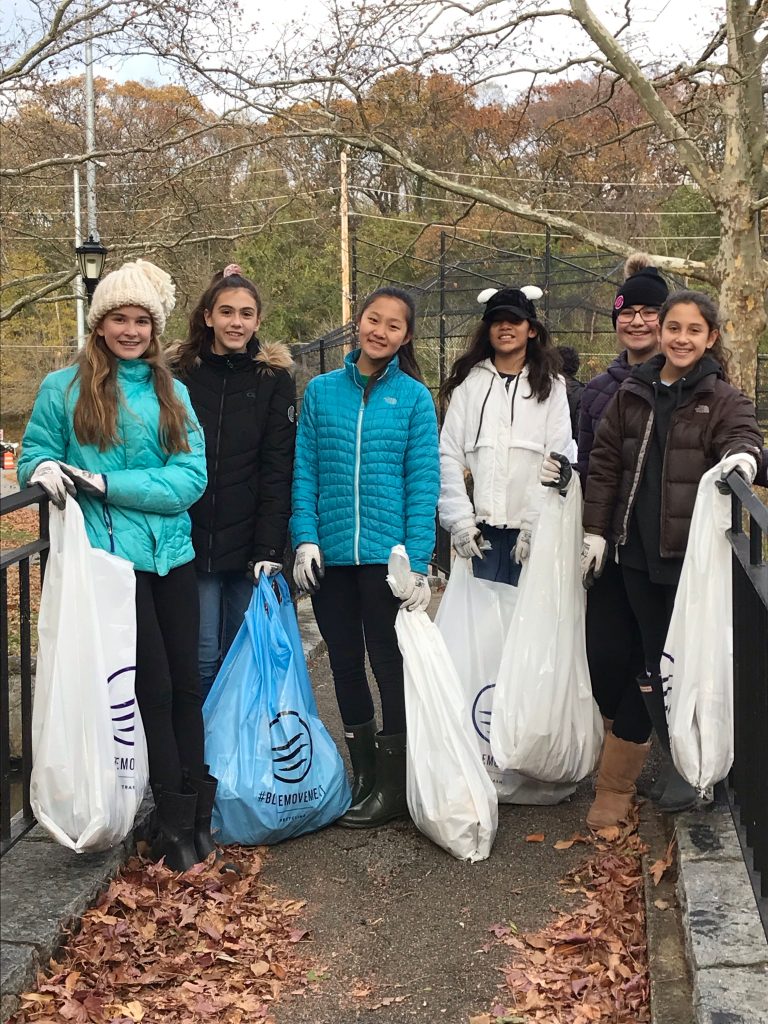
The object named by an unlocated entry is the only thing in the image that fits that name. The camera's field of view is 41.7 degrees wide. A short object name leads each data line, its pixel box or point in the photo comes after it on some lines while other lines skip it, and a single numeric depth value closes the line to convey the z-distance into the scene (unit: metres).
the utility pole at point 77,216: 11.63
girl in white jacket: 3.55
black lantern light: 9.77
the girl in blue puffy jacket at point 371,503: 3.30
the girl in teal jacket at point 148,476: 2.77
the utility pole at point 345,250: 18.62
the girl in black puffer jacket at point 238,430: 3.32
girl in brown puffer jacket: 3.00
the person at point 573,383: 4.38
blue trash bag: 3.19
